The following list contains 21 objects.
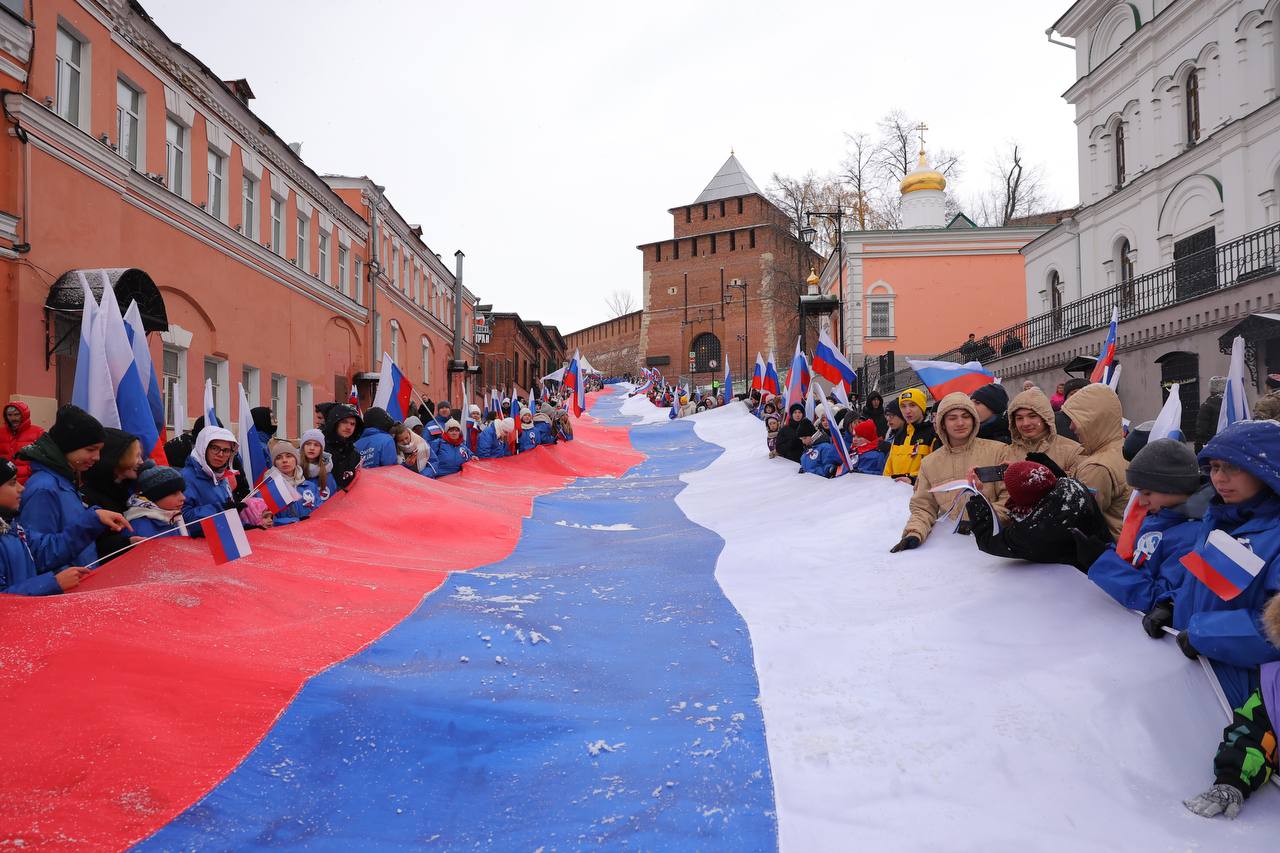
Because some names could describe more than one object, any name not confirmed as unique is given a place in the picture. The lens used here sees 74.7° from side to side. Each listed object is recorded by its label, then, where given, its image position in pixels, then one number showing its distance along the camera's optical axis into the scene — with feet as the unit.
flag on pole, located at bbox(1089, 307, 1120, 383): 24.66
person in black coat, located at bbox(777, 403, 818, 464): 40.45
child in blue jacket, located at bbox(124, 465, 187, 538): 16.69
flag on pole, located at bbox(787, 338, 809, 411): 43.29
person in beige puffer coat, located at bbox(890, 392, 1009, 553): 17.76
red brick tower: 220.64
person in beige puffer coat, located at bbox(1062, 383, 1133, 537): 14.10
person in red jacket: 24.49
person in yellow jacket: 24.53
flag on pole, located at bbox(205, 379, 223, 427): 21.03
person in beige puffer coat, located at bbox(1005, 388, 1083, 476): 15.74
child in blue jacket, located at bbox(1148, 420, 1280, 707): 9.07
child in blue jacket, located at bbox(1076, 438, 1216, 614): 11.10
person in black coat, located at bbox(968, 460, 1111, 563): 13.28
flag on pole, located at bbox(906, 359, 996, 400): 24.85
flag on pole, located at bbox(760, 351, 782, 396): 76.28
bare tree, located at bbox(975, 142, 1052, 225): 163.53
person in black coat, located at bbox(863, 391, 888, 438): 31.81
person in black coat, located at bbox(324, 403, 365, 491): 26.02
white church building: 51.98
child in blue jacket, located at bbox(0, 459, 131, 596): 13.14
